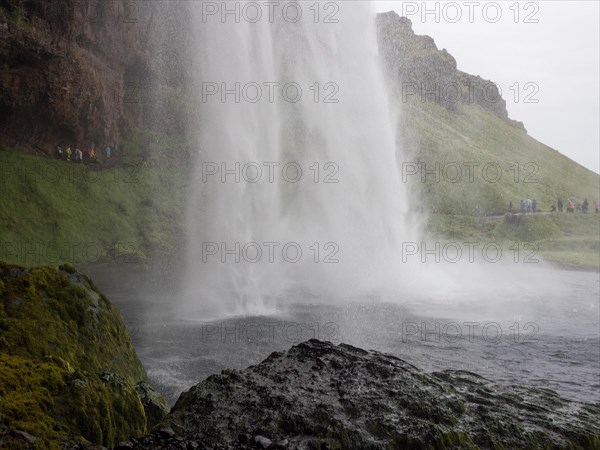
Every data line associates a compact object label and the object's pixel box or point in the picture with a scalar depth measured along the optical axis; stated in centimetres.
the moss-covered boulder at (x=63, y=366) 572
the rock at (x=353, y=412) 630
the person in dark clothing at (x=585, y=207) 6489
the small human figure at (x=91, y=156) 4434
